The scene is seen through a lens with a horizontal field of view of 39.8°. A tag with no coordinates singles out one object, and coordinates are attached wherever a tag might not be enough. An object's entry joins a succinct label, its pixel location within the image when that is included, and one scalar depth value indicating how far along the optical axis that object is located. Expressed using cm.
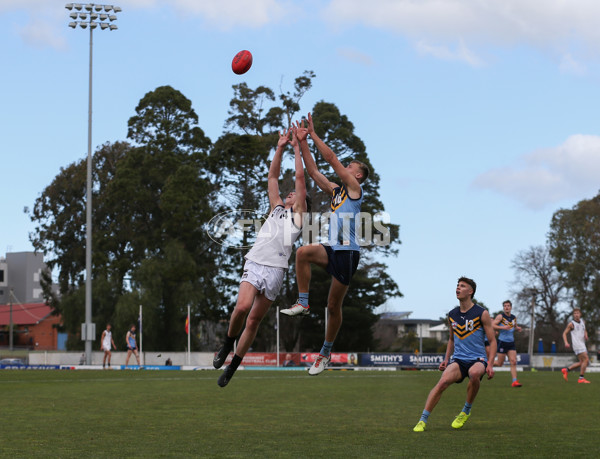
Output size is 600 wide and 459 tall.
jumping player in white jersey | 1009
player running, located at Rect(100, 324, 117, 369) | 3991
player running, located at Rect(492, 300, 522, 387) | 2381
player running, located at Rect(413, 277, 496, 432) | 1352
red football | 988
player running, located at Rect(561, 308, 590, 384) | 2692
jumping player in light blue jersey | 989
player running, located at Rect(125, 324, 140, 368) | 3934
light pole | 4381
